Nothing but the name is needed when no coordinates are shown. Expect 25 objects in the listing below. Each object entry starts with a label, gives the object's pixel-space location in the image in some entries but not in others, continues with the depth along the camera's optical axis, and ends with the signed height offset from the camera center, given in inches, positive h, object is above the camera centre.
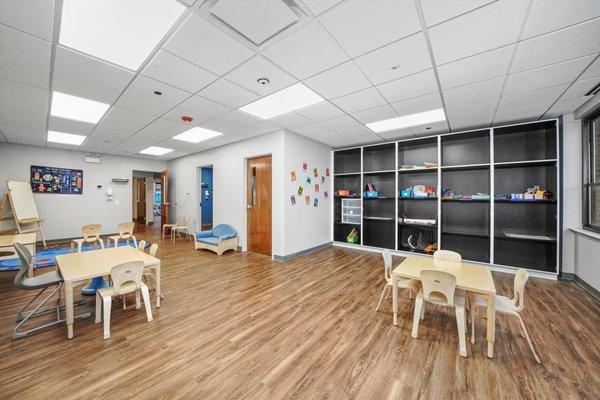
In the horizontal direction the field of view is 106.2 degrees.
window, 134.1 +16.9
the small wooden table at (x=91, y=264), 86.3 -28.3
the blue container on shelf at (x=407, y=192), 204.7 +7.3
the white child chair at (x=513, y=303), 77.4 -39.2
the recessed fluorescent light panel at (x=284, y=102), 122.4 +59.7
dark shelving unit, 160.9 +6.3
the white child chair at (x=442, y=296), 78.8 -36.4
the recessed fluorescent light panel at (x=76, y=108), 131.1 +59.4
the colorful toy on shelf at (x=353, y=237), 236.7 -38.6
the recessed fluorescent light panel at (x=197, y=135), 193.0 +60.0
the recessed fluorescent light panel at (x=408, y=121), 152.8 +58.5
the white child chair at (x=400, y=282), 98.3 -37.1
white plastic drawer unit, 239.4 -11.7
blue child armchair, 209.6 -37.3
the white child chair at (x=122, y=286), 88.0 -36.1
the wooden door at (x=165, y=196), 321.7 +6.4
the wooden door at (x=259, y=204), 203.8 -3.3
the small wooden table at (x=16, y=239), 137.1 -26.1
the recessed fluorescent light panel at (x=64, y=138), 201.8 +59.5
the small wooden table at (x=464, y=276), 77.2 -29.9
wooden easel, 205.9 -17.8
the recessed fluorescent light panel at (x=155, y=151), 260.5 +60.8
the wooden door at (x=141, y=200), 434.3 +0.8
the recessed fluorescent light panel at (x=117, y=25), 67.9 +58.6
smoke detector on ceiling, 107.8 +58.1
